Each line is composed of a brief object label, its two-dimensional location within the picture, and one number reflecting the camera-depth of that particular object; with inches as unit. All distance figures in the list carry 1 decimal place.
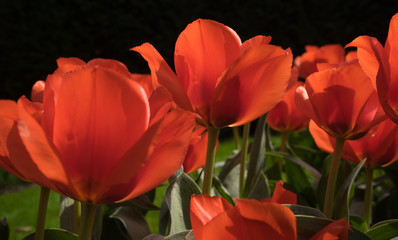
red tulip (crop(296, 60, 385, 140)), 28.4
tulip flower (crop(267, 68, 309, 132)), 47.0
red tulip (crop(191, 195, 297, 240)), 22.4
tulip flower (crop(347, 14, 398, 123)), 26.4
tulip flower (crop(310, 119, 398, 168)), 32.5
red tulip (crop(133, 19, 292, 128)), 26.9
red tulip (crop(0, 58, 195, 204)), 22.8
